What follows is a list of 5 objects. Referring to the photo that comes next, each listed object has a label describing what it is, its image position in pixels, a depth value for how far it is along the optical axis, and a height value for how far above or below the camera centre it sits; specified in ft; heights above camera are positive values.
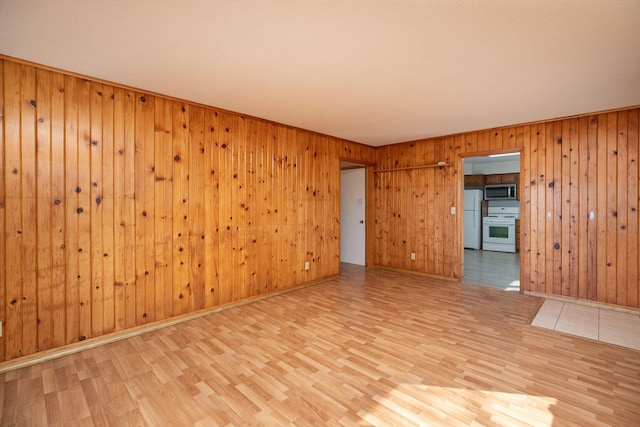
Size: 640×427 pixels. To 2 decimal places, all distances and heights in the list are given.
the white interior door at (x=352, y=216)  20.33 -0.34
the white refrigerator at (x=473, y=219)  26.53 -0.70
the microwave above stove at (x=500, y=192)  24.95 +1.77
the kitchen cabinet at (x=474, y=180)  26.27 +2.88
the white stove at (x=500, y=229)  24.70 -1.53
